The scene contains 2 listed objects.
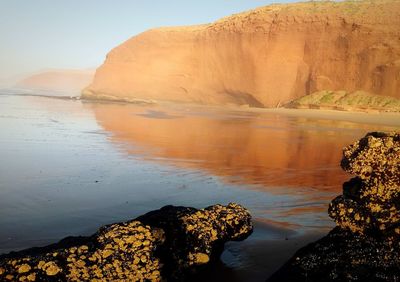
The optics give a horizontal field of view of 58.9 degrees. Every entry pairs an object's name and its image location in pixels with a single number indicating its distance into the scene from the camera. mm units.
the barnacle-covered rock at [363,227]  2352
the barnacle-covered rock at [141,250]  2367
